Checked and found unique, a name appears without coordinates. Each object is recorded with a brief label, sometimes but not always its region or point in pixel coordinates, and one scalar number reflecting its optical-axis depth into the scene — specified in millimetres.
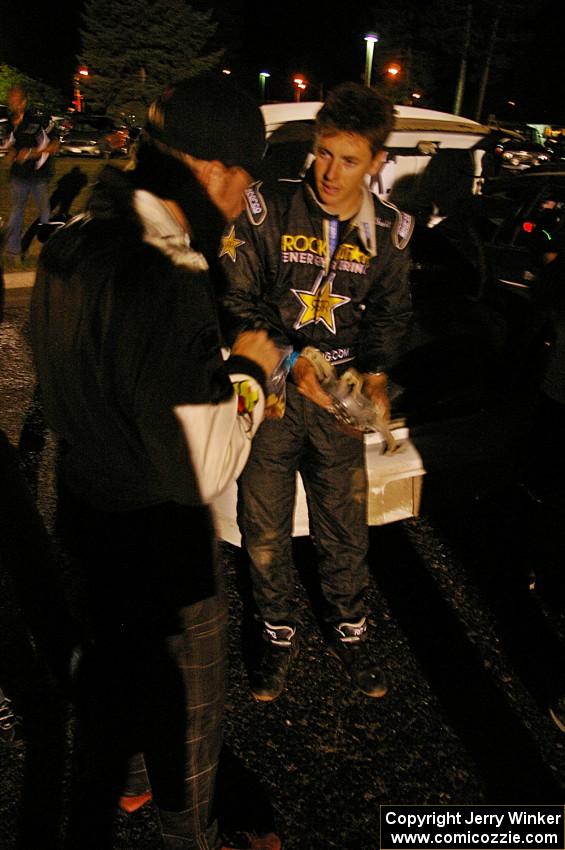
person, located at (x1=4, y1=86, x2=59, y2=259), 7875
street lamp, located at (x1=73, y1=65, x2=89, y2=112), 41378
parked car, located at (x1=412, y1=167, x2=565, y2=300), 4469
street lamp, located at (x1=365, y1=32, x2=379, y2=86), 15320
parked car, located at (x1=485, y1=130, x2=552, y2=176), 22484
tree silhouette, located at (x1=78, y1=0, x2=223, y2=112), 35062
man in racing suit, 2250
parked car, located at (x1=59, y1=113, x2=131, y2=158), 21188
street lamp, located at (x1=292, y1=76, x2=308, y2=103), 36750
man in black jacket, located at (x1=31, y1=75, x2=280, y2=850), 1180
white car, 3666
